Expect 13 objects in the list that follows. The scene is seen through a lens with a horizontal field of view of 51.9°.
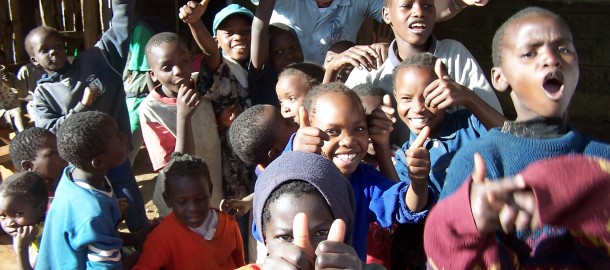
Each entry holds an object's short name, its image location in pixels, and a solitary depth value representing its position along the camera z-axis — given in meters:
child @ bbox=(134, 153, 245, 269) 2.28
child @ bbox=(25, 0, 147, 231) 3.33
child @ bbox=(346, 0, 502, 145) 2.49
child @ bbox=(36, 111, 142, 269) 2.13
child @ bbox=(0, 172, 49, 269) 2.47
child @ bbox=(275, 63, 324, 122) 2.62
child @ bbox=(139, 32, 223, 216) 2.93
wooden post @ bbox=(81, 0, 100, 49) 5.29
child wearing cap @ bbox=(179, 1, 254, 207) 3.00
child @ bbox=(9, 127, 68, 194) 2.73
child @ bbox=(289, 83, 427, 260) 1.88
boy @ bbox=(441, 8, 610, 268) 1.29
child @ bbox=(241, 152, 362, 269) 1.54
